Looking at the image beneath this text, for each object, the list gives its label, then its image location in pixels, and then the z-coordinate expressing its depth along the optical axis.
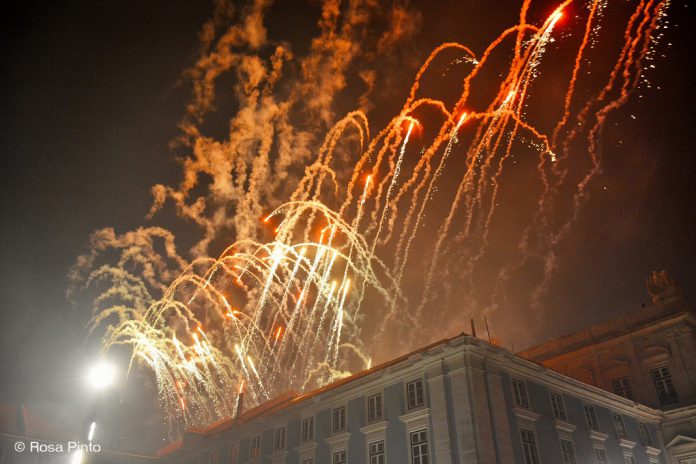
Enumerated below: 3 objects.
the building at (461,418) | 24.86
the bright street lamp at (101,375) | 17.25
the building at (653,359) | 35.53
